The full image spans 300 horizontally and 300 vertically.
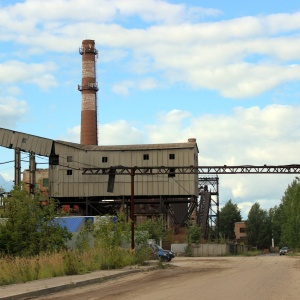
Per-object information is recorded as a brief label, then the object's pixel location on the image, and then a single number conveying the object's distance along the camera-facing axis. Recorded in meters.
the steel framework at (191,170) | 59.88
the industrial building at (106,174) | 66.88
